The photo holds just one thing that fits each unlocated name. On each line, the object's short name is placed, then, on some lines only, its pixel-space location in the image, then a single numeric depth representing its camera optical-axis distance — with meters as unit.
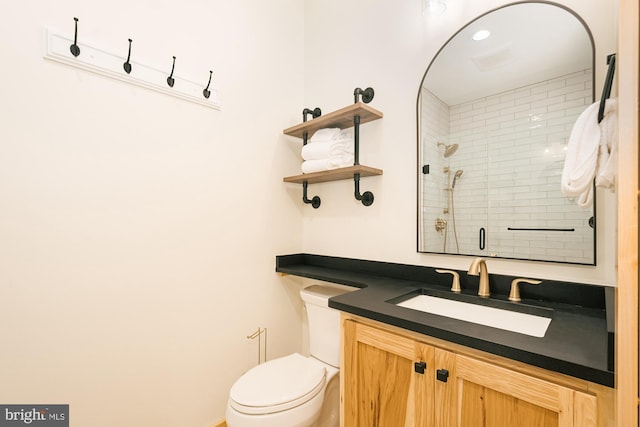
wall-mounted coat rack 1.13
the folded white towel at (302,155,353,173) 1.65
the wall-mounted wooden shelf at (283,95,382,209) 1.56
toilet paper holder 1.77
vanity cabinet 0.70
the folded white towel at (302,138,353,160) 1.65
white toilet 1.19
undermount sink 1.05
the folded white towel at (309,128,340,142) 1.68
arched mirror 1.10
